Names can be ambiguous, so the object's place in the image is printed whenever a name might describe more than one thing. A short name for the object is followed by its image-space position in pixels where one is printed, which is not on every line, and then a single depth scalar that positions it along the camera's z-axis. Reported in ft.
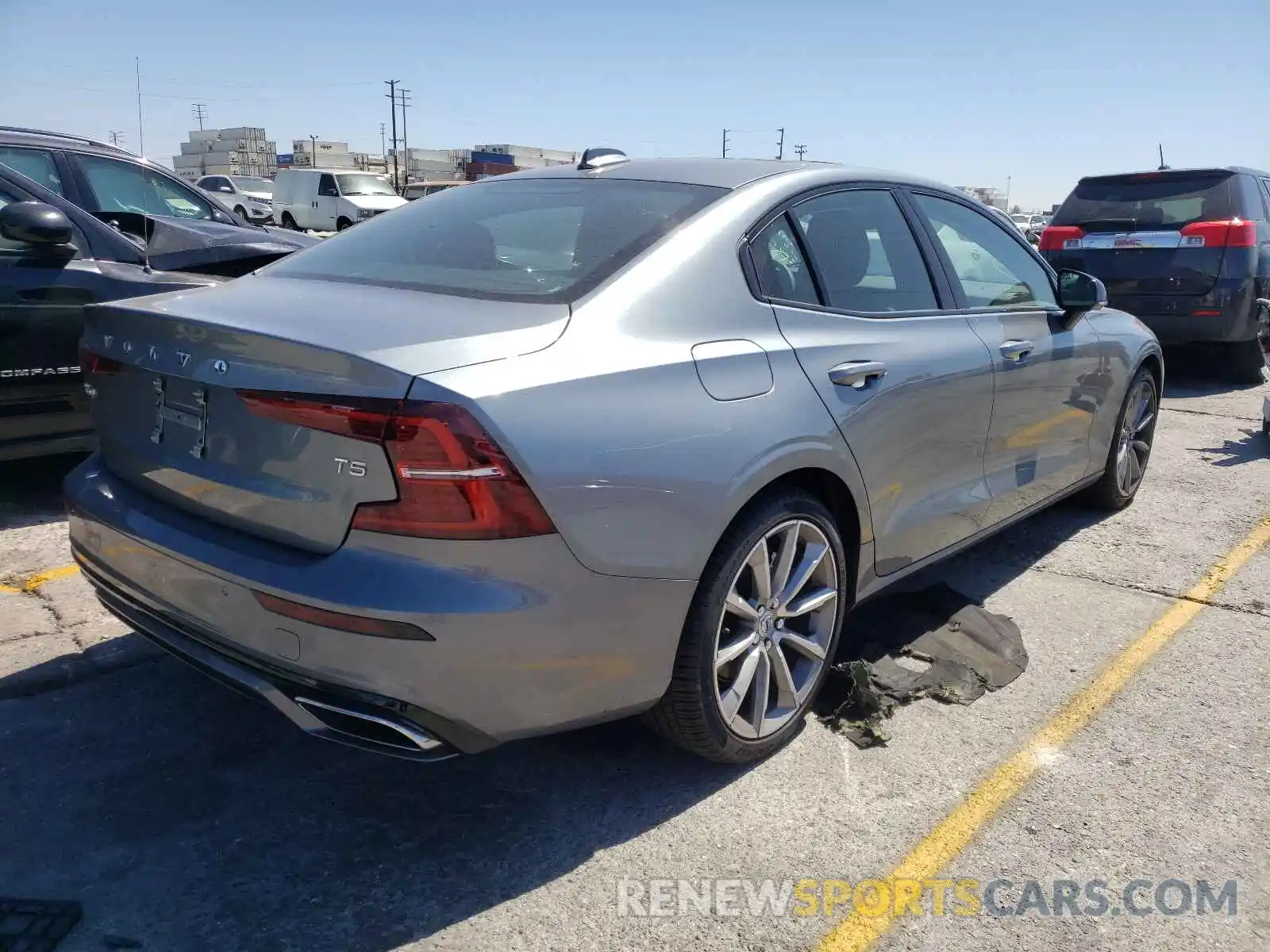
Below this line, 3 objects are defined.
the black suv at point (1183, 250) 28.19
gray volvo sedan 7.18
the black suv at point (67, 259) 15.23
